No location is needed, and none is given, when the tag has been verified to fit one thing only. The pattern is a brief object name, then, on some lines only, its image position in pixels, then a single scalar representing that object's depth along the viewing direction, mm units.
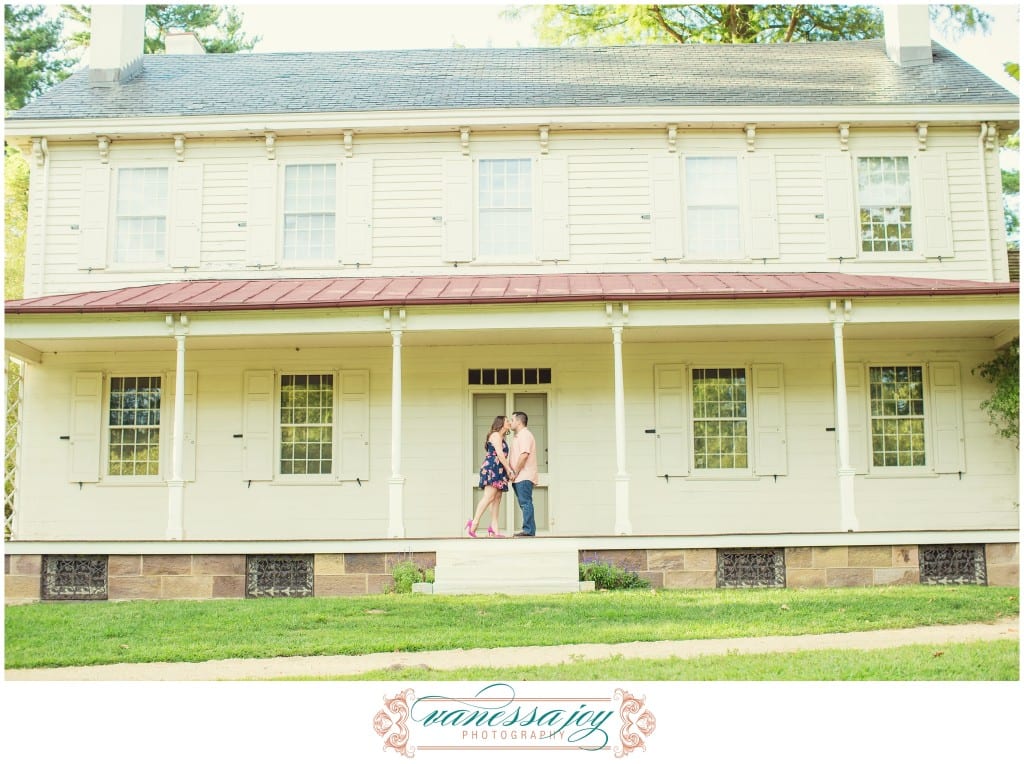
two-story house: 14461
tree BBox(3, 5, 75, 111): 27625
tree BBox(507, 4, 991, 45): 25766
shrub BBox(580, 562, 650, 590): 11344
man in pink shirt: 12242
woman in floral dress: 12367
